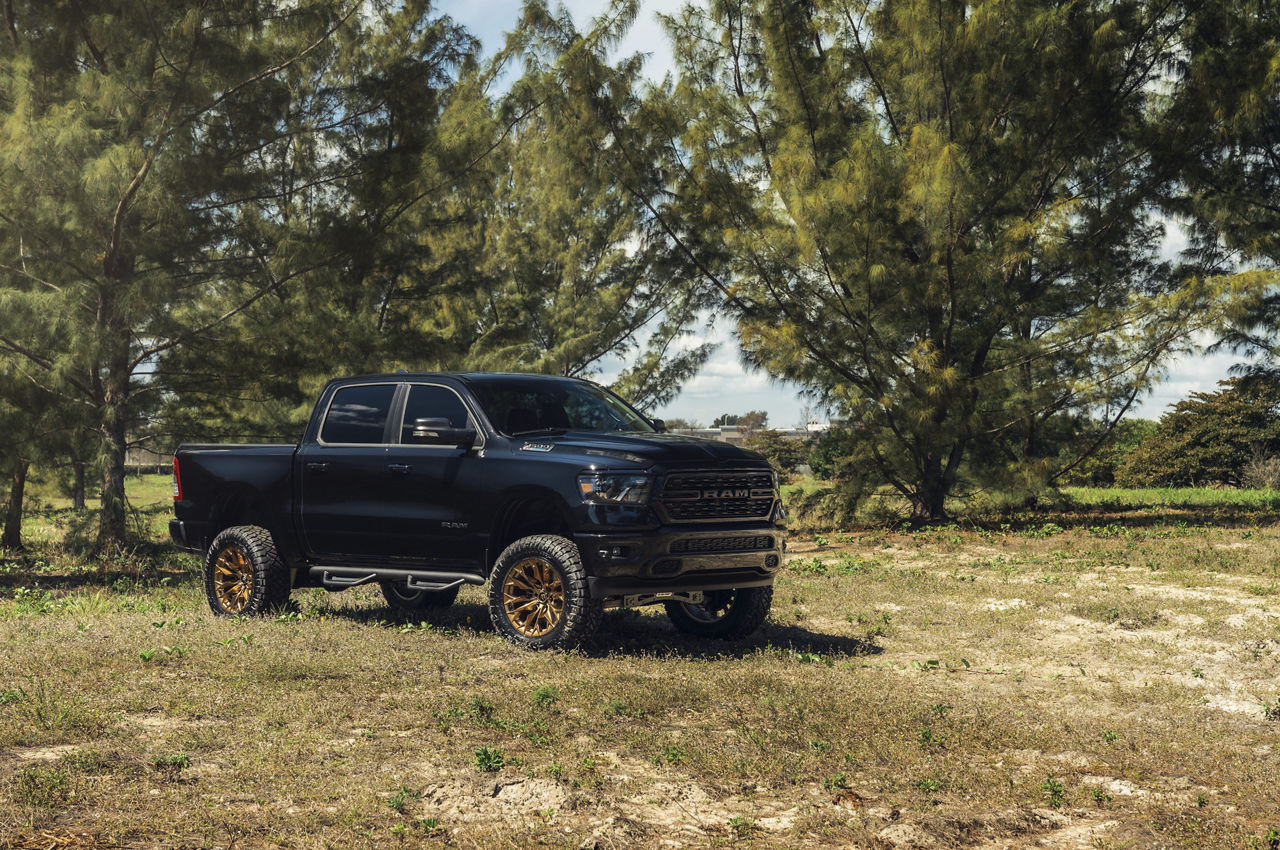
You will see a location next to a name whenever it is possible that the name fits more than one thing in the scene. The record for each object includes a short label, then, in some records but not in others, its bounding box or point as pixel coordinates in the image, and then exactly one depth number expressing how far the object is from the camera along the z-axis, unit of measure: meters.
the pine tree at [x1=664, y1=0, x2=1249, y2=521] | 18.52
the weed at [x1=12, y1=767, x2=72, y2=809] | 4.96
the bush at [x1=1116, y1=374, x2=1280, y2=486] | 31.08
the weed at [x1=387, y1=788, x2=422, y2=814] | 5.02
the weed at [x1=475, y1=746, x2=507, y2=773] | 5.62
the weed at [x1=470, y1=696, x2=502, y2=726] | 6.46
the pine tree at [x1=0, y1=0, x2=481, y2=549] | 15.62
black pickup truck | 8.38
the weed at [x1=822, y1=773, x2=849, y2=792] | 5.46
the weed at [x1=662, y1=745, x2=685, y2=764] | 5.81
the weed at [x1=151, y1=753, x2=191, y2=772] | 5.56
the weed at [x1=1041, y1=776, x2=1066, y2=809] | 5.37
